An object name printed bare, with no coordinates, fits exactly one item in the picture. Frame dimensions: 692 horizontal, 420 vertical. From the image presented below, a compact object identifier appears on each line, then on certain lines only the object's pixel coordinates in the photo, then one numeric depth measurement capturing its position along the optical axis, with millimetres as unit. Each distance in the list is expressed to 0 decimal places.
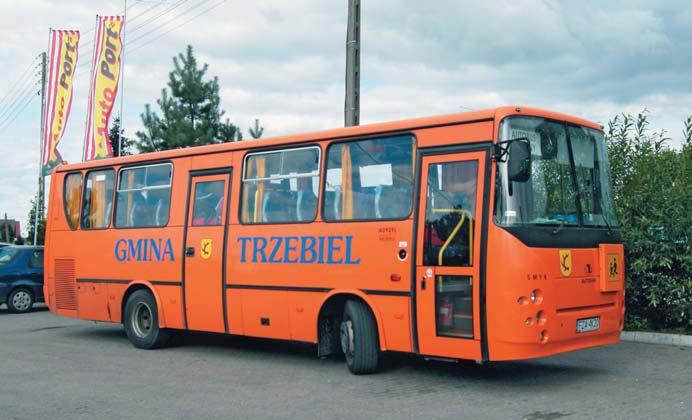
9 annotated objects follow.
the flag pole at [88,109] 28922
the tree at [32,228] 42203
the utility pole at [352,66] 17000
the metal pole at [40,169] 42859
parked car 20703
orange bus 8875
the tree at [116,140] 45384
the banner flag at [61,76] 30734
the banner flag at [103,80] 28781
